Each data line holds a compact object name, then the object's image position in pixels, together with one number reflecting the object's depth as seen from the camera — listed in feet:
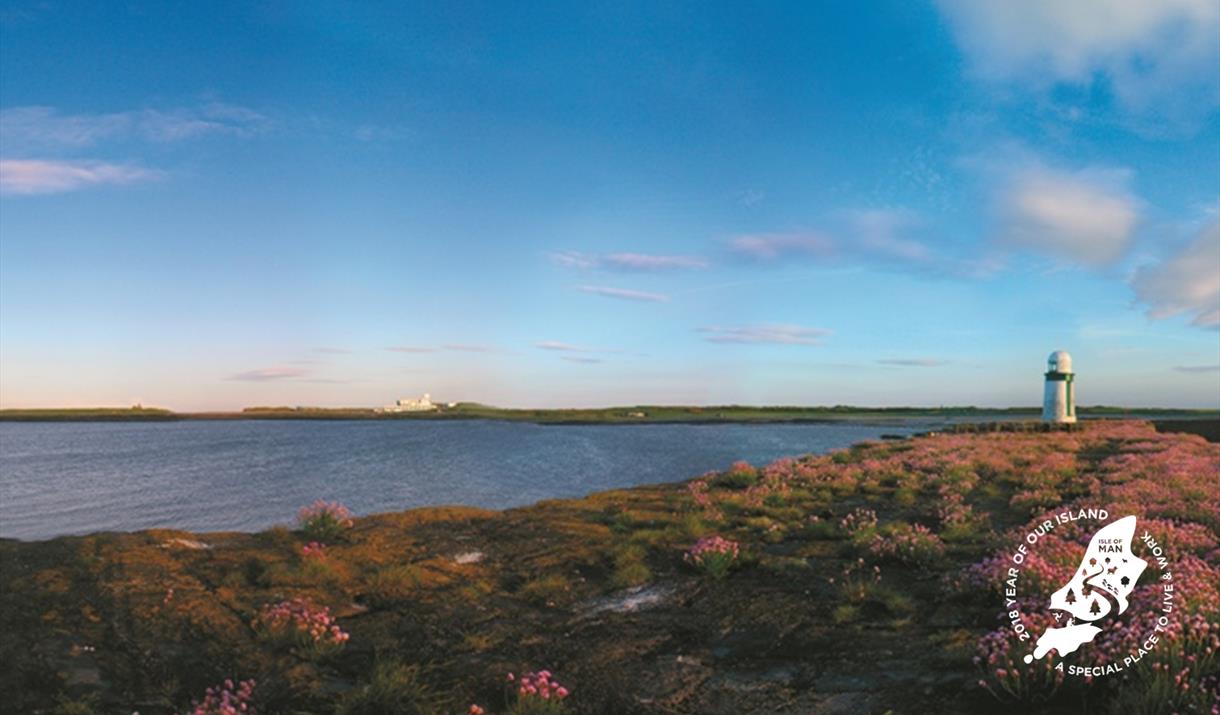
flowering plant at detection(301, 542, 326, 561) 40.75
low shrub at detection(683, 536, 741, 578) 38.65
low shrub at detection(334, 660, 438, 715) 22.90
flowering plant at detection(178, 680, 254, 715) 21.43
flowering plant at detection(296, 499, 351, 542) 49.32
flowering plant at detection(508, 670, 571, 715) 22.02
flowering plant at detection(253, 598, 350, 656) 28.27
